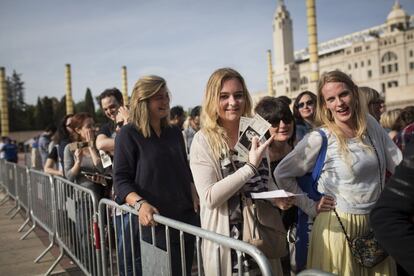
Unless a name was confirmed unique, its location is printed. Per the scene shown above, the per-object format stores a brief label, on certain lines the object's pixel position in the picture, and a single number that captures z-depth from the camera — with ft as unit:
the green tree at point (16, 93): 208.33
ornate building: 213.05
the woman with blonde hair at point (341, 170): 7.66
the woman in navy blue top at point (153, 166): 9.15
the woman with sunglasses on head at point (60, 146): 17.48
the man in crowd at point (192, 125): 26.91
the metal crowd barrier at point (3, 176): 33.61
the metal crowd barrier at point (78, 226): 11.80
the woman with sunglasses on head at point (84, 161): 15.08
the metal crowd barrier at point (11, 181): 28.27
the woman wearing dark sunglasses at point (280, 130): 10.81
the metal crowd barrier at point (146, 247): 5.36
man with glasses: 13.53
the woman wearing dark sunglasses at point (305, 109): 15.65
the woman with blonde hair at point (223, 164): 6.90
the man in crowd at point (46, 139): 34.63
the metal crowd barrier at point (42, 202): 17.14
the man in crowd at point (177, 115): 27.67
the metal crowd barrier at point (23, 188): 23.11
